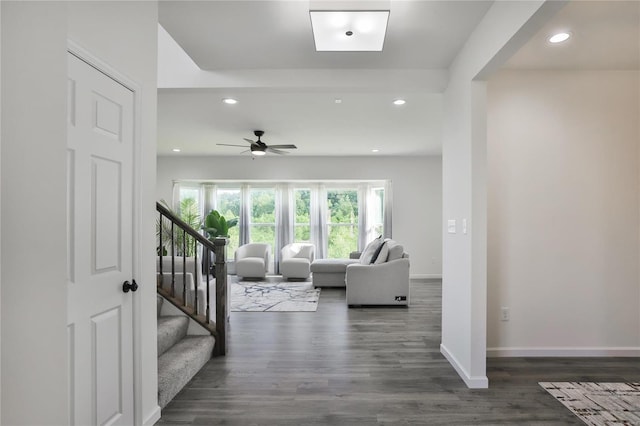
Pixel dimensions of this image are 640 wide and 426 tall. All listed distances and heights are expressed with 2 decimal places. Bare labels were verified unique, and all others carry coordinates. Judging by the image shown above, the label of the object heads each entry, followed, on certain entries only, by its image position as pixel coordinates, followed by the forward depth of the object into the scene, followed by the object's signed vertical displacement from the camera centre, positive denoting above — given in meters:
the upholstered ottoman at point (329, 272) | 6.15 -1.04
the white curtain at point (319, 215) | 7.88 +0.04
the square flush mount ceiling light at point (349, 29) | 2.03 +1.21
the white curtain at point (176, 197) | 7.61 +0.45
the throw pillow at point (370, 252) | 5.24 -0.58
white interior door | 1.52 -0.14
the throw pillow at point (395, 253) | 5.02 -0.55
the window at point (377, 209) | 7.77 +0.18
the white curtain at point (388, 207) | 7.48 +0.21
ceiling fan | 5.08 +1.07
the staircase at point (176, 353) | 2.29 -1.09
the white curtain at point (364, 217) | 7.80 -0.01
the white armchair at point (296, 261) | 6.93 -0.93
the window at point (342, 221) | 7.95 -0.11
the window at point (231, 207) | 8.05 +0.24
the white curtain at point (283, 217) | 7.89 -0.01
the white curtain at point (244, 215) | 7.97 +0.04
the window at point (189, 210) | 6.96 +0.16
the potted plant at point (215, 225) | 7.32 -0.18
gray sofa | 4.89 -1.04
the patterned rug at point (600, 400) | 2.09 -1.27
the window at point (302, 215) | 8.00 +0.04
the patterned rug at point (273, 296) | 4.81 -1.33
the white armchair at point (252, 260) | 7.03 -0.93
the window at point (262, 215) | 8.05 +0.04
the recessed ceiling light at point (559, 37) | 2.44 +1.33
